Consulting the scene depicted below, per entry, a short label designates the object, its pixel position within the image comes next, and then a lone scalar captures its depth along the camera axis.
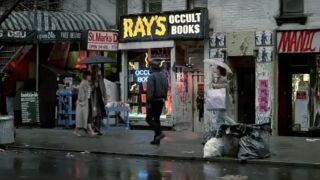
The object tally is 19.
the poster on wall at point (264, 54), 19.00
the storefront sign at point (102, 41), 20.55
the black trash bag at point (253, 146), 12.77
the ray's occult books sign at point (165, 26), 19.88
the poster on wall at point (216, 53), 19.86
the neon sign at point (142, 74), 21.28
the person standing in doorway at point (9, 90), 22.08
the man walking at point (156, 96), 15.15
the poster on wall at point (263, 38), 19.00
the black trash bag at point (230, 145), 13.10
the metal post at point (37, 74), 22.17
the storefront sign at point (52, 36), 20.84
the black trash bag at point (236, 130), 12.95
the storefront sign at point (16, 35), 20.32
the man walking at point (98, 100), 18.08
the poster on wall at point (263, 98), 19.11
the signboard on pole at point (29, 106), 21.58
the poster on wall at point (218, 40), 19.81
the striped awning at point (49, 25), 20.75
